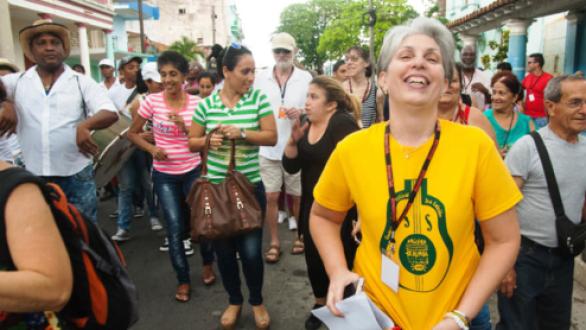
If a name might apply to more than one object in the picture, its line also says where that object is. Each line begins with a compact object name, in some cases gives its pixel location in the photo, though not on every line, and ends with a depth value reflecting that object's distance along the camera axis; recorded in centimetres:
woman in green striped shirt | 326
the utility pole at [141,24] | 2020
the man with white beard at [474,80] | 630
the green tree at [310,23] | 6316
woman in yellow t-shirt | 149
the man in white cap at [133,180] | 519
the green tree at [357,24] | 2967
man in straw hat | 330
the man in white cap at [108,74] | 758
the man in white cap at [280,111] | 479
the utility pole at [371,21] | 1864
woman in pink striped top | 387
